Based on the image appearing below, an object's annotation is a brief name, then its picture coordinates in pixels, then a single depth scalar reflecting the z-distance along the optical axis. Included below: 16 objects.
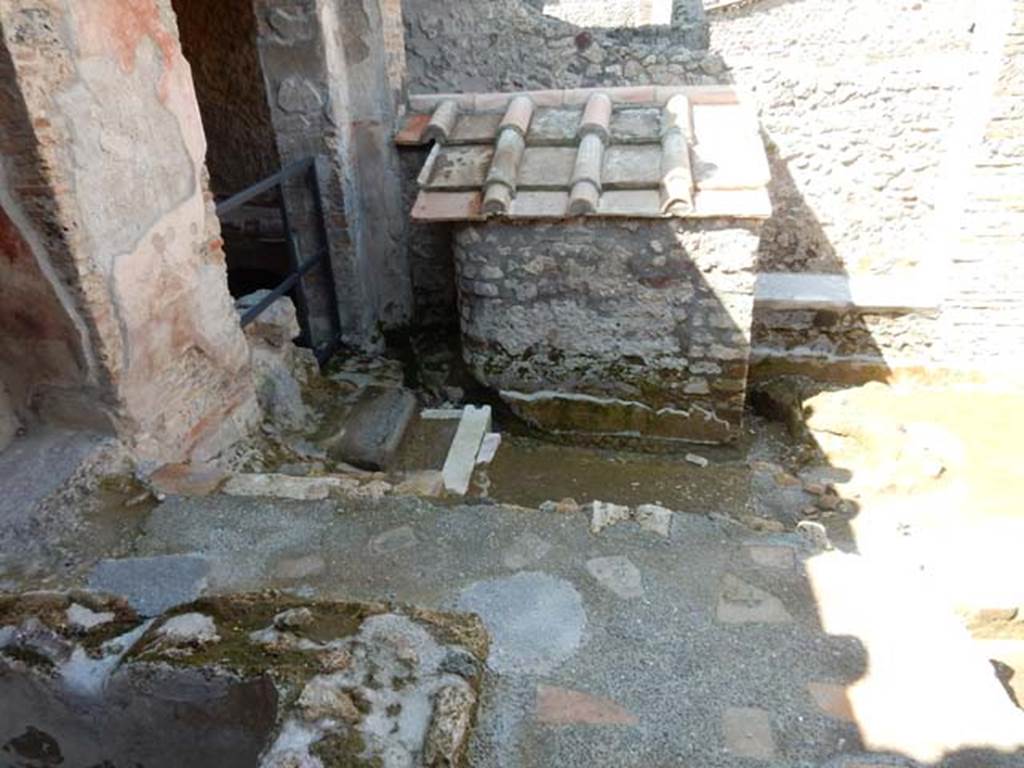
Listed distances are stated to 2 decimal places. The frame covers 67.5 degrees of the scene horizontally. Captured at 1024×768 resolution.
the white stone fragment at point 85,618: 1.79
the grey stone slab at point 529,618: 1.84
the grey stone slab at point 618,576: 2.08
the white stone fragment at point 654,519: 2.33
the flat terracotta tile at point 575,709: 1.67
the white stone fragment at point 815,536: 2.27
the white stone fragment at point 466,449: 3.70
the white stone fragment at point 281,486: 2.67
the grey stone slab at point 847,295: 4.86
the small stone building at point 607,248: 3.80
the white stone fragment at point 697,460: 4.23
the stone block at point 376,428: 3.63
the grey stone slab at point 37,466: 2.45
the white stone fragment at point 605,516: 2.35
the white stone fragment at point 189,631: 1.67
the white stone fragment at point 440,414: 4.13
